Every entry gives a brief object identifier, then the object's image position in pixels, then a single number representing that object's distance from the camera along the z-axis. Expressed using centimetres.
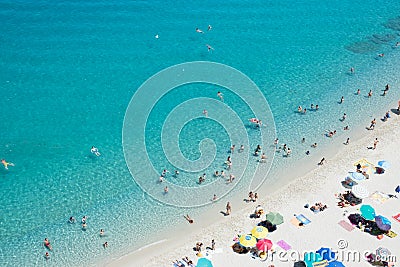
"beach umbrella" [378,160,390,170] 4059
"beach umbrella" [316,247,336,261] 3206
